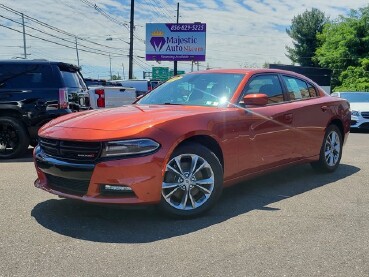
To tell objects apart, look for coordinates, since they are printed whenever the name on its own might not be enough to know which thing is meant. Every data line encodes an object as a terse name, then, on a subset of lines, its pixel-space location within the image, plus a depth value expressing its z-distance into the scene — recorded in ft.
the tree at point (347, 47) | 120.98
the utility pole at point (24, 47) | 147.58
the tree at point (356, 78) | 116.37
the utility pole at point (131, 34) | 100.99
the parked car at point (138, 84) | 82.60
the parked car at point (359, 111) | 45.85
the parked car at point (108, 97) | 30.55
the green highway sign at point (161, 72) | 140.05
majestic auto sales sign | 92.17
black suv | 25.32
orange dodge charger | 12.75
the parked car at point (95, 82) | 69.48
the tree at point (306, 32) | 177.88
